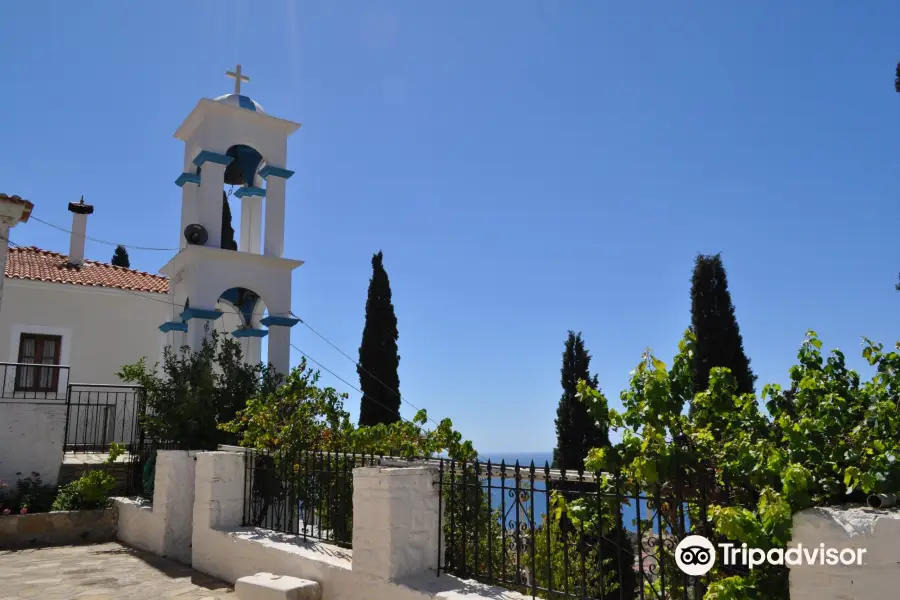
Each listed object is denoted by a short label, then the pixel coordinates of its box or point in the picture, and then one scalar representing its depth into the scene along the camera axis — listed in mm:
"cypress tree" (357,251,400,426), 19969
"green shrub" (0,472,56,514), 9727
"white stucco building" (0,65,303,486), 12492
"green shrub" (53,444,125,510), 9891
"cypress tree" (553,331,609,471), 19703
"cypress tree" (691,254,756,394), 19969
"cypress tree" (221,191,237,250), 21678
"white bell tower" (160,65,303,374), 12516
